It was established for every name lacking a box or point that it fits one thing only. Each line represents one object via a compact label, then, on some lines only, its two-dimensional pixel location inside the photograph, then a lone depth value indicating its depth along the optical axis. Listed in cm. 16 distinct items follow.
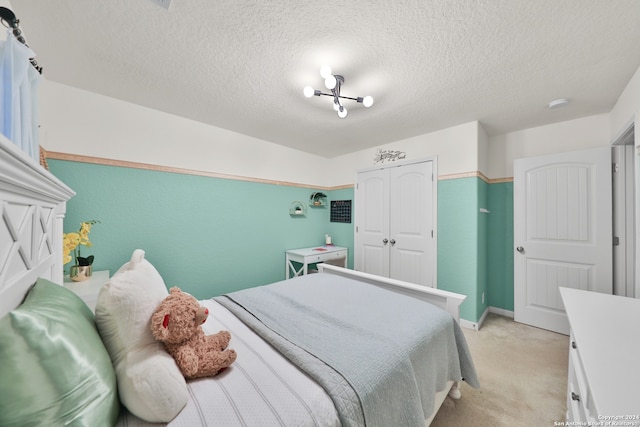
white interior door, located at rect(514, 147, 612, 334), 225
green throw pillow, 46
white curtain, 79
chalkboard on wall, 387
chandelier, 161
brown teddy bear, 82
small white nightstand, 149
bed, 55
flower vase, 174
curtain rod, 90
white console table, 321
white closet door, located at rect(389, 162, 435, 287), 293
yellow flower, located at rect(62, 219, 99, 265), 165
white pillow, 70
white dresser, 69
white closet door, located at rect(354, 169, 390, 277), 336
